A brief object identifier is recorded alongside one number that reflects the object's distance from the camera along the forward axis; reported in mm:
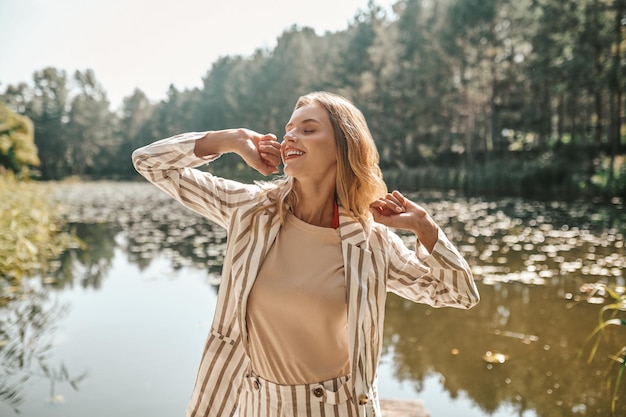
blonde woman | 1341
